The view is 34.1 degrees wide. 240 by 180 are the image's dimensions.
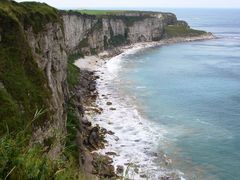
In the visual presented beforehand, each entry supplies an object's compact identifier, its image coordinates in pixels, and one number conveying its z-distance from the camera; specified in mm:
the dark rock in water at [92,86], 84438
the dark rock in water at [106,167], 39528
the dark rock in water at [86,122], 56028
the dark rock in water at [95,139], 50031
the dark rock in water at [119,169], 41962
